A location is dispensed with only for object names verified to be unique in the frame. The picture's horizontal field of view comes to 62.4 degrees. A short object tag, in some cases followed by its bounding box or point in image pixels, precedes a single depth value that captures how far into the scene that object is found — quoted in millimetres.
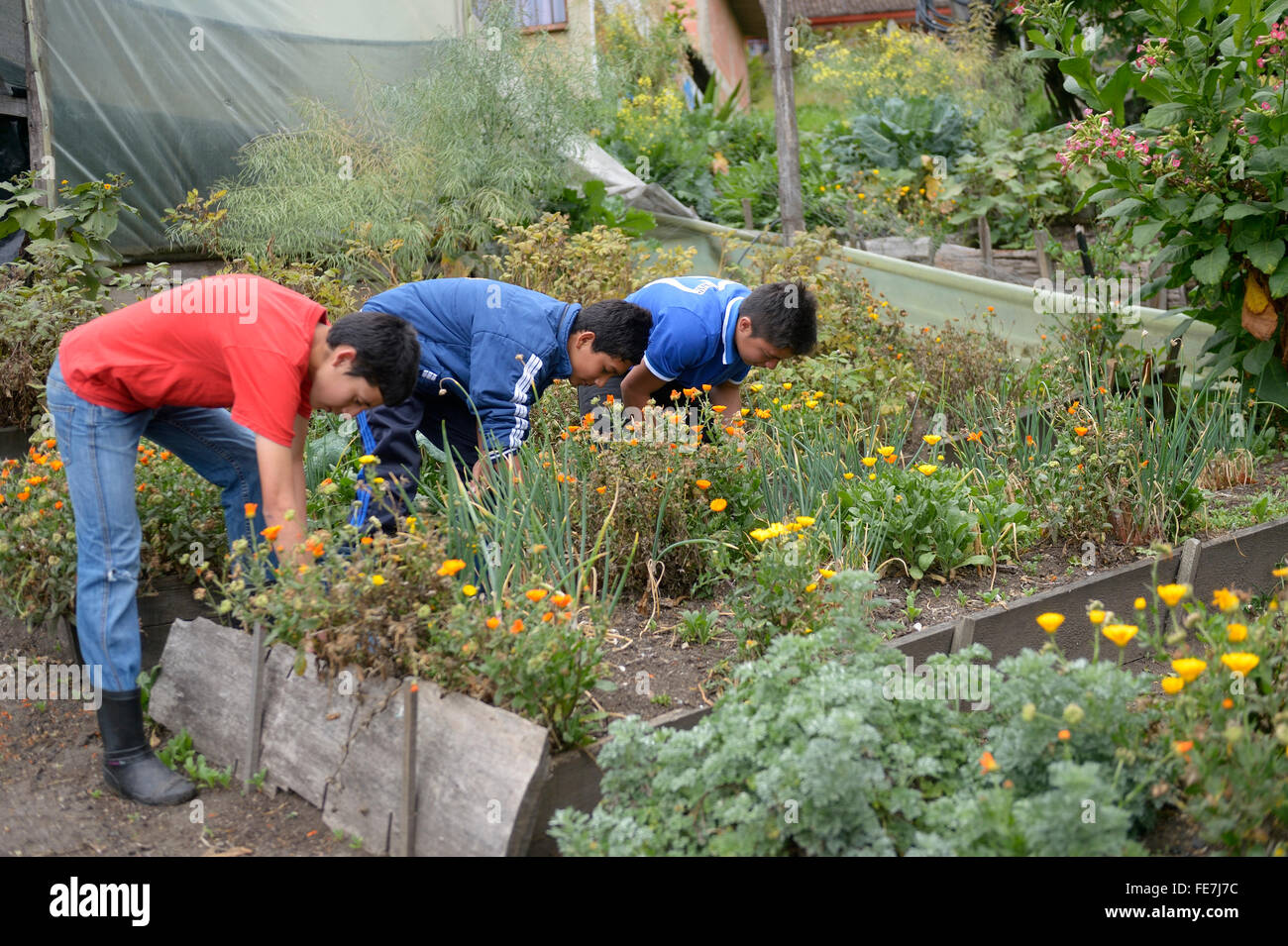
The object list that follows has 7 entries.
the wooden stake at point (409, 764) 2256
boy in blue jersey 3781
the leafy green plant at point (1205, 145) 4488
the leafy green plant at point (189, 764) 2773
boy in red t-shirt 2625
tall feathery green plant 6184
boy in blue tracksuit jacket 3396
